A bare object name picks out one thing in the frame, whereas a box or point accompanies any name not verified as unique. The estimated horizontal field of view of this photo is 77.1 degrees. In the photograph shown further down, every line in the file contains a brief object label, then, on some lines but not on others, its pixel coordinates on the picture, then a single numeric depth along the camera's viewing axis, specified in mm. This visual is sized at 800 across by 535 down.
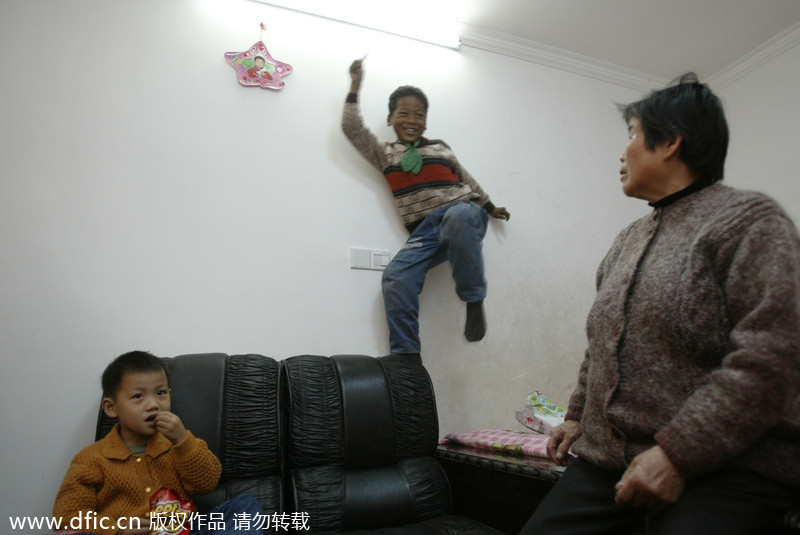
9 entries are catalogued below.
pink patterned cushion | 1540
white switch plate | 2121
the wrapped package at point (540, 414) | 1867
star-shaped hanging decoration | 2104
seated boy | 1186
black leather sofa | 1465
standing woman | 746
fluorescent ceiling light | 2324
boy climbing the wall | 2025
